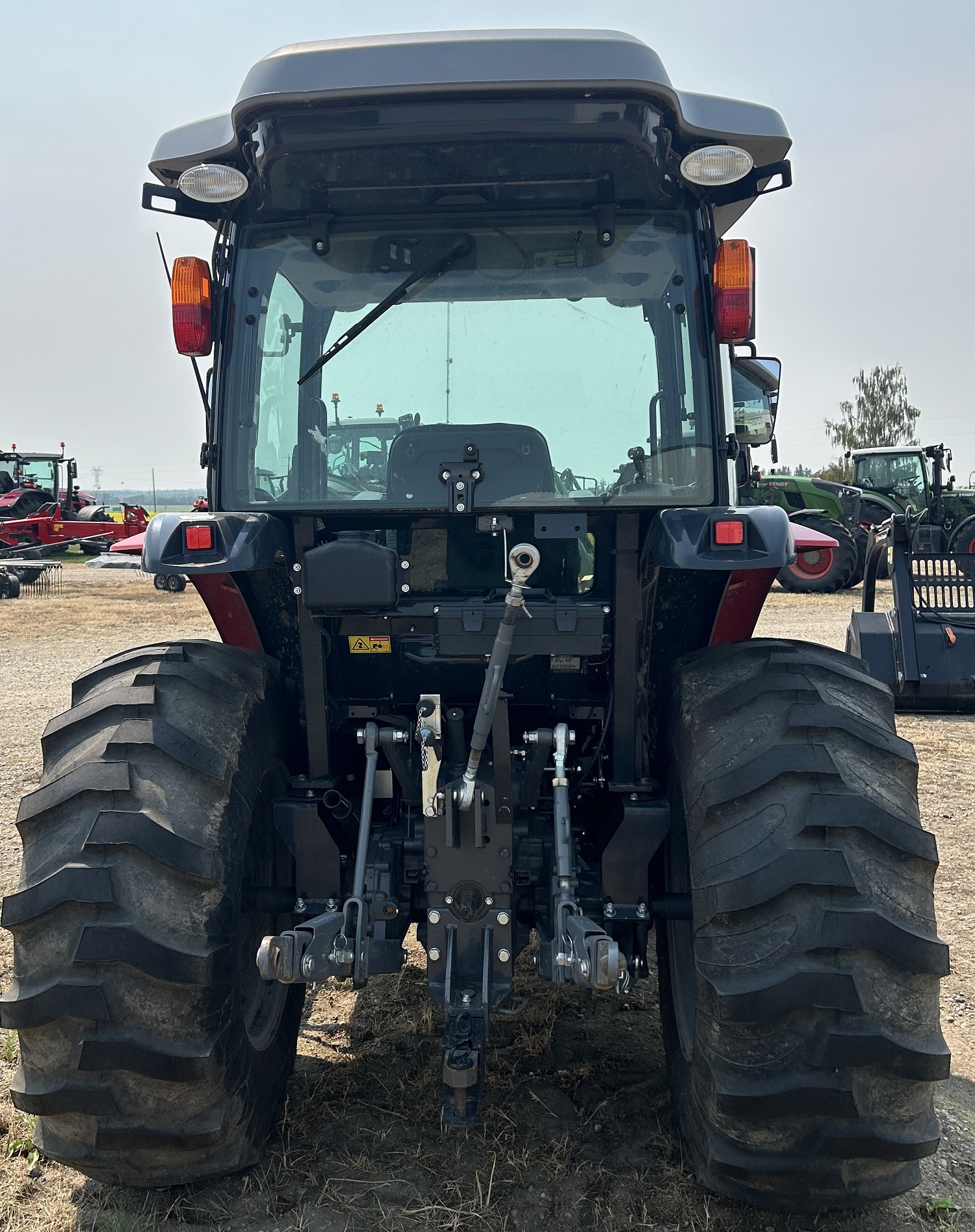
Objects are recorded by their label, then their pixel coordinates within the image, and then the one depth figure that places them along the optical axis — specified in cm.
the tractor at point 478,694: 220
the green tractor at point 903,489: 1842
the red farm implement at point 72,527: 2367
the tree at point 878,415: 5075
